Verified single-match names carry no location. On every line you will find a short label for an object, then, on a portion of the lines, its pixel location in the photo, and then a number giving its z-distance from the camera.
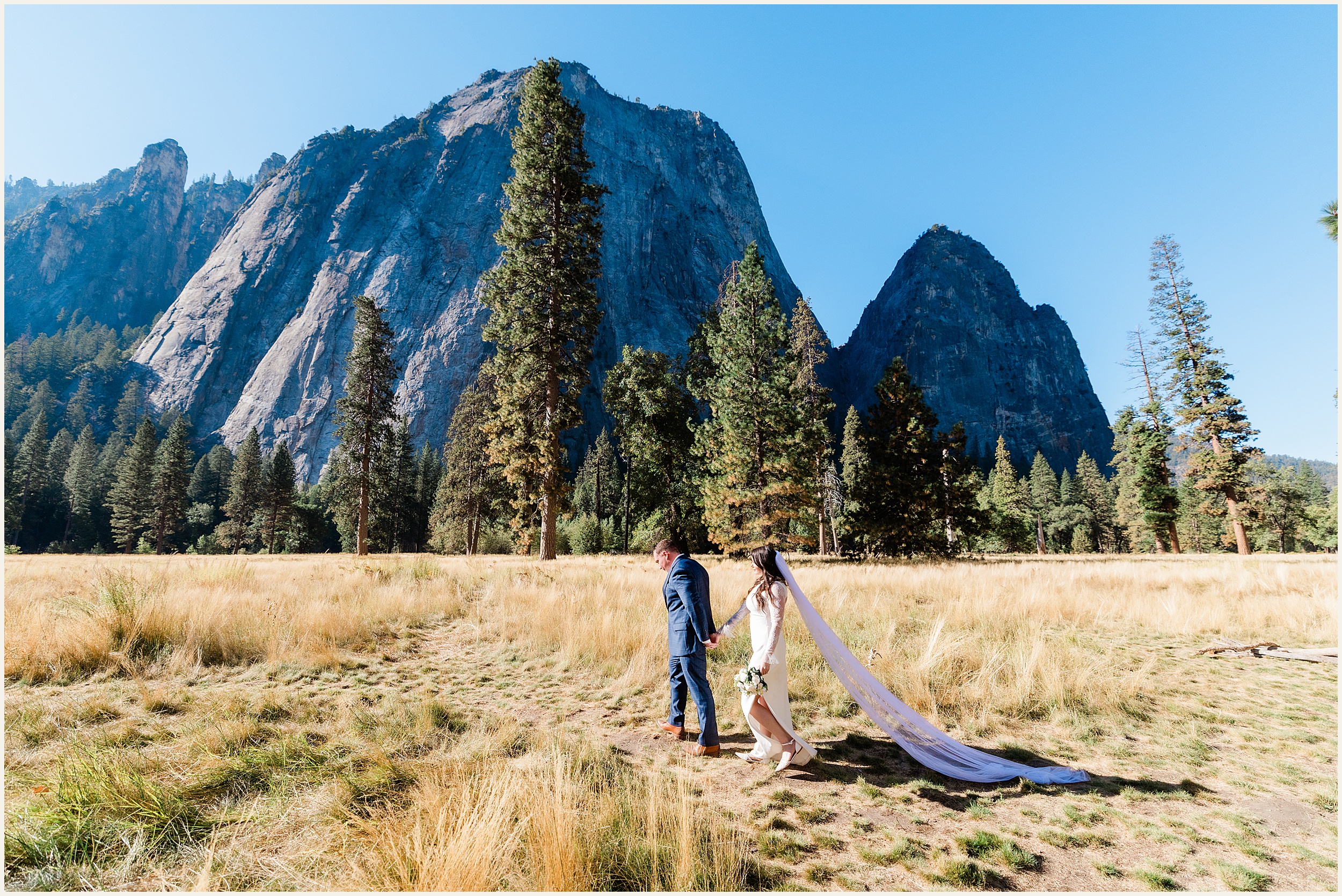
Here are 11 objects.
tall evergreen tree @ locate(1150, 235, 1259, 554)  29.16
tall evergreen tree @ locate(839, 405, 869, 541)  25.64
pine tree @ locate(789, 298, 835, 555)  24.19
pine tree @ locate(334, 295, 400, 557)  30.11
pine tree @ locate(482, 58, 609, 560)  20.41
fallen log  8.73
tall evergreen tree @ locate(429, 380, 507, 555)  42.34
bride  5.43
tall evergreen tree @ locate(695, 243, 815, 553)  23.77
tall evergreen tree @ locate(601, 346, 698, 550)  32.84
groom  5.71
